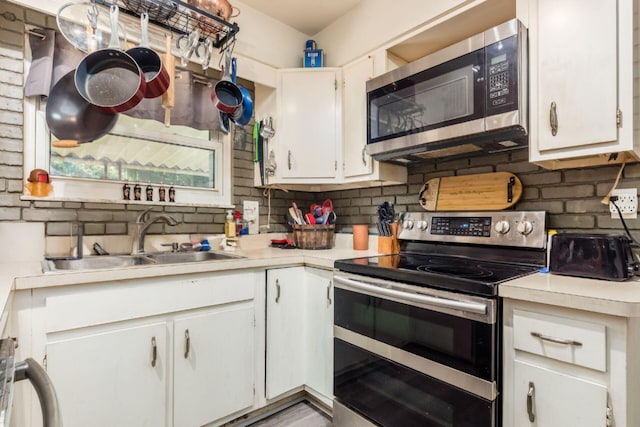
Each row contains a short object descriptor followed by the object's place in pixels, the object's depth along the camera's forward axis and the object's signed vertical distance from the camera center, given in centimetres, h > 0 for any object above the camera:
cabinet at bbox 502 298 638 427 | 93 -46
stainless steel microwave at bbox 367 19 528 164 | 139 +54
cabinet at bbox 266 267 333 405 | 180 -66
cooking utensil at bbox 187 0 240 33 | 177 +111
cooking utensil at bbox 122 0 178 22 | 164 +104
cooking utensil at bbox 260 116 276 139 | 234 +59
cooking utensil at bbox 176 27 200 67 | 172 +89
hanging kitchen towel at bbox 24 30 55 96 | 161 +73
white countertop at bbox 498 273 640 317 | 91 -23
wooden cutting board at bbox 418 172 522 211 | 167 +12
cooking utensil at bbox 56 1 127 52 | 152 +89
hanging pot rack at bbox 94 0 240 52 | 165 +104
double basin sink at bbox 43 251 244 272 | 157 -24
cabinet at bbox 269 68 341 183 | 226 +61
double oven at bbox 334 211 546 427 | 114 -43
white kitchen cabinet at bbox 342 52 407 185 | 206 +53
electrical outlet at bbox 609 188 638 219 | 135 +5
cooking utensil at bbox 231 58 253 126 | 201 +66
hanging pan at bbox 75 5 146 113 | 149 +62
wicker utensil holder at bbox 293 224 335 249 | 225 -14
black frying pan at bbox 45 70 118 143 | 167 +51
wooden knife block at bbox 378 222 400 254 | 205 -17
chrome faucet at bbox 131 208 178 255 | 186 -8
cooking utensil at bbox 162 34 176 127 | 164 +64
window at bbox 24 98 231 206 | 169 +31
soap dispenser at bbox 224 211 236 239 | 225 -9
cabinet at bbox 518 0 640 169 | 117 +50
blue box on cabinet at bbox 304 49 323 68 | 234 +110
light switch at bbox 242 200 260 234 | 242 +0
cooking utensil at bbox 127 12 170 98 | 155 +73
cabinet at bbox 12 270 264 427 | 123 -57
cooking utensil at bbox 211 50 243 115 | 187 +70
